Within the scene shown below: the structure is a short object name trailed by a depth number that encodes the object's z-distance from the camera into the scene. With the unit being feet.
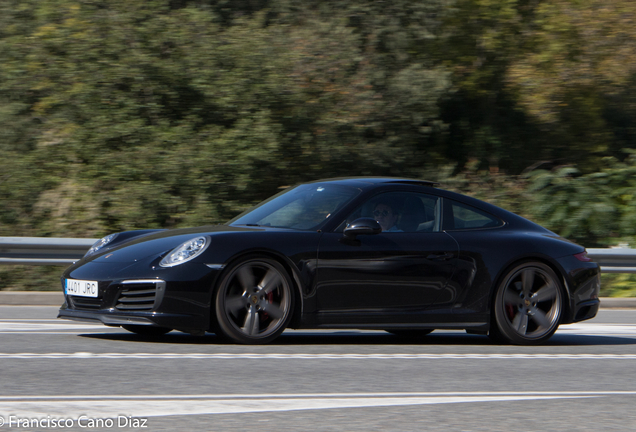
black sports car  43.60
